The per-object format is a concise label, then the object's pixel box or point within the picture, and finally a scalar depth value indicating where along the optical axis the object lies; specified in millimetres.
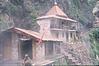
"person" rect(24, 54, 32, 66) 18356
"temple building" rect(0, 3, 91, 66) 20327
